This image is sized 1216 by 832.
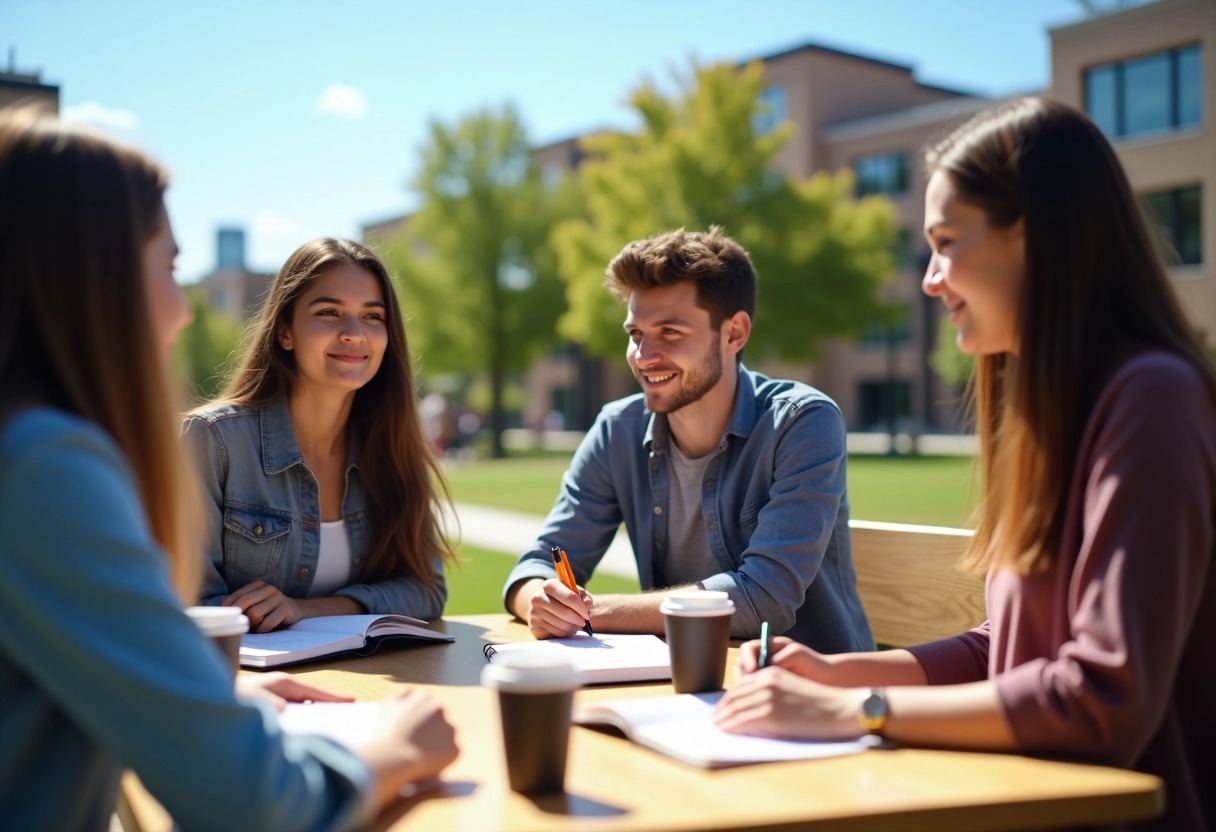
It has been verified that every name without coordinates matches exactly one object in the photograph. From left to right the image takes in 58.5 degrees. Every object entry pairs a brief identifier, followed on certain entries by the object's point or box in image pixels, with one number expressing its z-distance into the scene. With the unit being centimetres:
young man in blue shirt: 289
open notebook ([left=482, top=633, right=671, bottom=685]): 214
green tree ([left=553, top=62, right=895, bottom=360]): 2738
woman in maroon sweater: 152
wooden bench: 298
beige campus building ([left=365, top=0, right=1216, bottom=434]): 2692
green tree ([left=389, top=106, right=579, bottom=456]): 3322
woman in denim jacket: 300
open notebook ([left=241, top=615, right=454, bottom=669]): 233
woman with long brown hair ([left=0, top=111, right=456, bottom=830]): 120
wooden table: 134
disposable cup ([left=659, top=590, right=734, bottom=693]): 192
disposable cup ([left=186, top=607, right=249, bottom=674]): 182
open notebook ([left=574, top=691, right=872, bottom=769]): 156
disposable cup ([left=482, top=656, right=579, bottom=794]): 142
